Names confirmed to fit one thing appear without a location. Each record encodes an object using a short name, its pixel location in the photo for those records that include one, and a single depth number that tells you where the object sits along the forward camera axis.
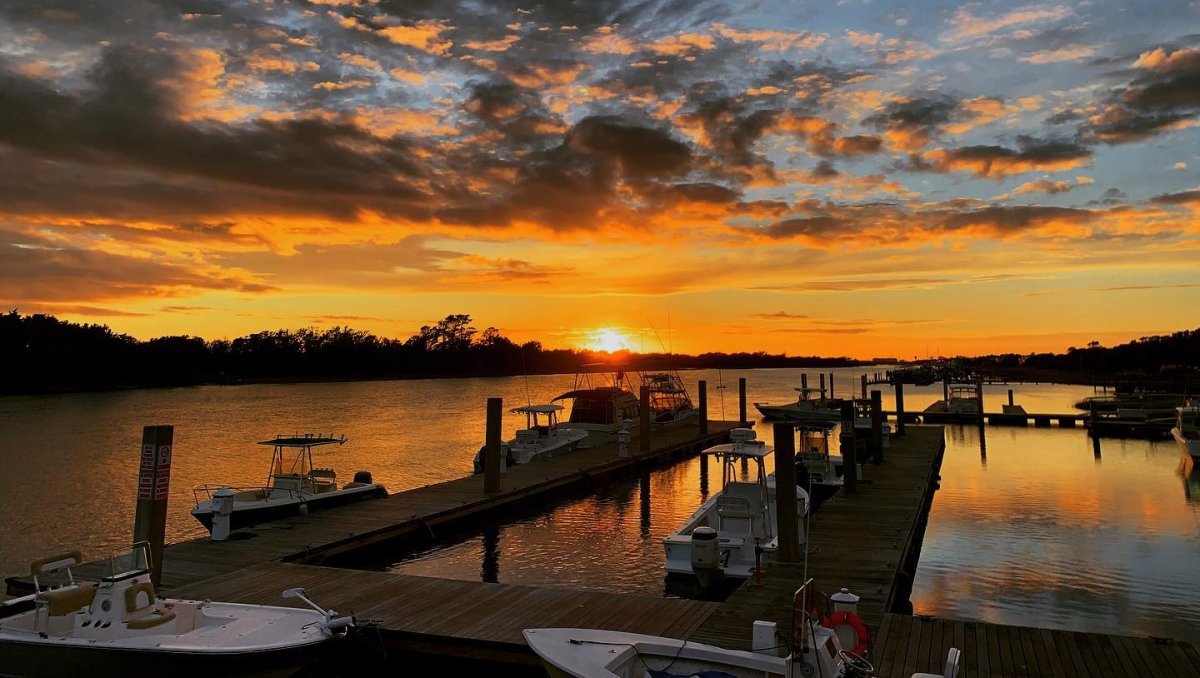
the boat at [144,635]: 9.27
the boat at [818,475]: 25.86
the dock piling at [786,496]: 14.47
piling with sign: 13.16
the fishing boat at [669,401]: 47.69
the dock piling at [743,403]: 45.79
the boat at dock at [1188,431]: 34.38
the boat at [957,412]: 55.56
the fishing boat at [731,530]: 15.29
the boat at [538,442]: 32.34
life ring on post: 8.07
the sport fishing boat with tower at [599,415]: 38.44
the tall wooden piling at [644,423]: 35.62
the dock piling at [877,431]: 28.94
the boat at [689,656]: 7.13
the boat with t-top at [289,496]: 18.02
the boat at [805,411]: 51.75
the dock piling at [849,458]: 22.55
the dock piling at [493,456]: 23.11
